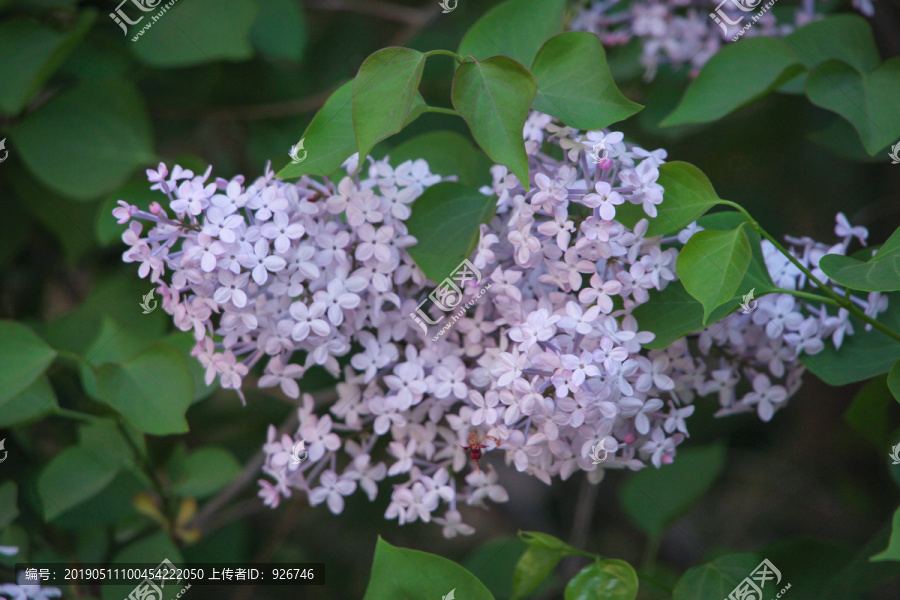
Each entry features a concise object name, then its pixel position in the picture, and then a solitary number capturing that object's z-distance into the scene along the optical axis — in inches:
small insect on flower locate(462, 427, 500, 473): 60.4
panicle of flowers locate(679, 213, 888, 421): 60.5
